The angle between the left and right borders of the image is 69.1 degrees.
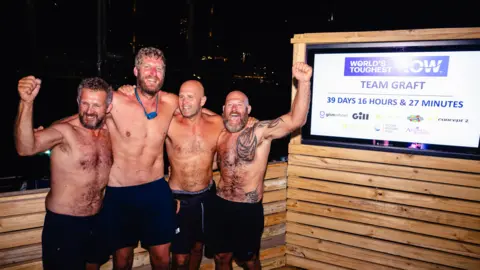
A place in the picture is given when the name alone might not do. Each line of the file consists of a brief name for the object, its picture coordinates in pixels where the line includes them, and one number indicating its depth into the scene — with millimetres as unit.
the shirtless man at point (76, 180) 3113
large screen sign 4078
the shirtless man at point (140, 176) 3596
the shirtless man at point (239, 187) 3971
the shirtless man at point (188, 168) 3955
